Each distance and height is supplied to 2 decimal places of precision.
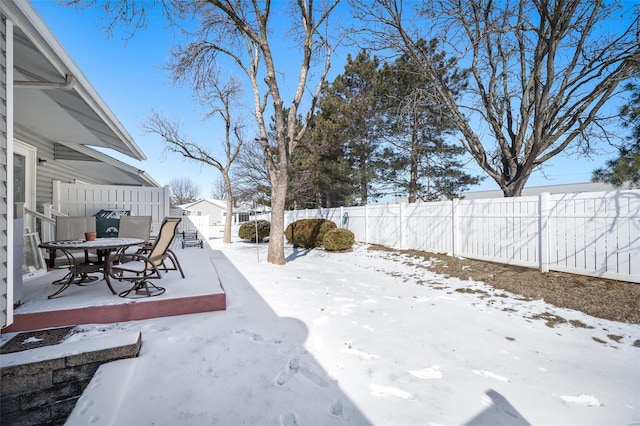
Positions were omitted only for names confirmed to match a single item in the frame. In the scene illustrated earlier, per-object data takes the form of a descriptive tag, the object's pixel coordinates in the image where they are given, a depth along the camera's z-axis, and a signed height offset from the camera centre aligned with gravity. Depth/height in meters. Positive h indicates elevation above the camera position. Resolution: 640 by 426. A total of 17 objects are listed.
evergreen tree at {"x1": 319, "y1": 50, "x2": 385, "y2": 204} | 13.68 +4.57
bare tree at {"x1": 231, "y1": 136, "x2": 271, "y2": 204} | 20.67 +2.72
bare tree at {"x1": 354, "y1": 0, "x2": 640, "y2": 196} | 6.39 +3.64
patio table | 3.55 -0.43
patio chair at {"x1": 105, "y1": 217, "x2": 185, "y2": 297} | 3.85 -0.68
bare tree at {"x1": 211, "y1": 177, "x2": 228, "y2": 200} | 46.91 +3.70
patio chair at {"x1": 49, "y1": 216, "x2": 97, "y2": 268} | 5.50 -0.31
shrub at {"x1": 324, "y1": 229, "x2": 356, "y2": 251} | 10.33 -0.95
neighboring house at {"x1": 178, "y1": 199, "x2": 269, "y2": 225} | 40.59 +0.28
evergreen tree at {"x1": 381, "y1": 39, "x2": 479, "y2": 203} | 12.27 +2.96
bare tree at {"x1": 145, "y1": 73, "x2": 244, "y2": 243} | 13.48 +3.70
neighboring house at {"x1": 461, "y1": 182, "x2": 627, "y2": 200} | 21.78 +1.93
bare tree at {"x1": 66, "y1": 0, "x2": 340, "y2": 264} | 7.26 +4.57
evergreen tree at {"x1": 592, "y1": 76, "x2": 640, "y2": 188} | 7.29 +1.56
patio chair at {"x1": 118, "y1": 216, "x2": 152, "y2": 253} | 6.03 -0.31
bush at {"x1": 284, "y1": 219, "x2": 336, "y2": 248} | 11.76 -0.78
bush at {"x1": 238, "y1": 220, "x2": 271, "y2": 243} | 14.48 -0.92
